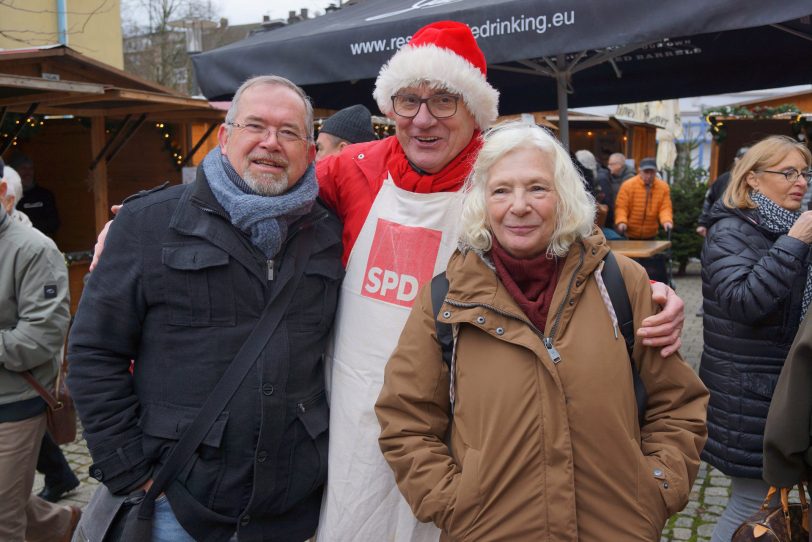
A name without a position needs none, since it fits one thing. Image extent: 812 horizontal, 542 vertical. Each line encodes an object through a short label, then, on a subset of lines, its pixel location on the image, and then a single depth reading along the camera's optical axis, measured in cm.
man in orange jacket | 1020
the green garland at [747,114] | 1002
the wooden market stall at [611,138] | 1961
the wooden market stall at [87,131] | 670
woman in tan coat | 192
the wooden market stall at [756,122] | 1027
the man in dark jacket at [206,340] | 215
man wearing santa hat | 232
